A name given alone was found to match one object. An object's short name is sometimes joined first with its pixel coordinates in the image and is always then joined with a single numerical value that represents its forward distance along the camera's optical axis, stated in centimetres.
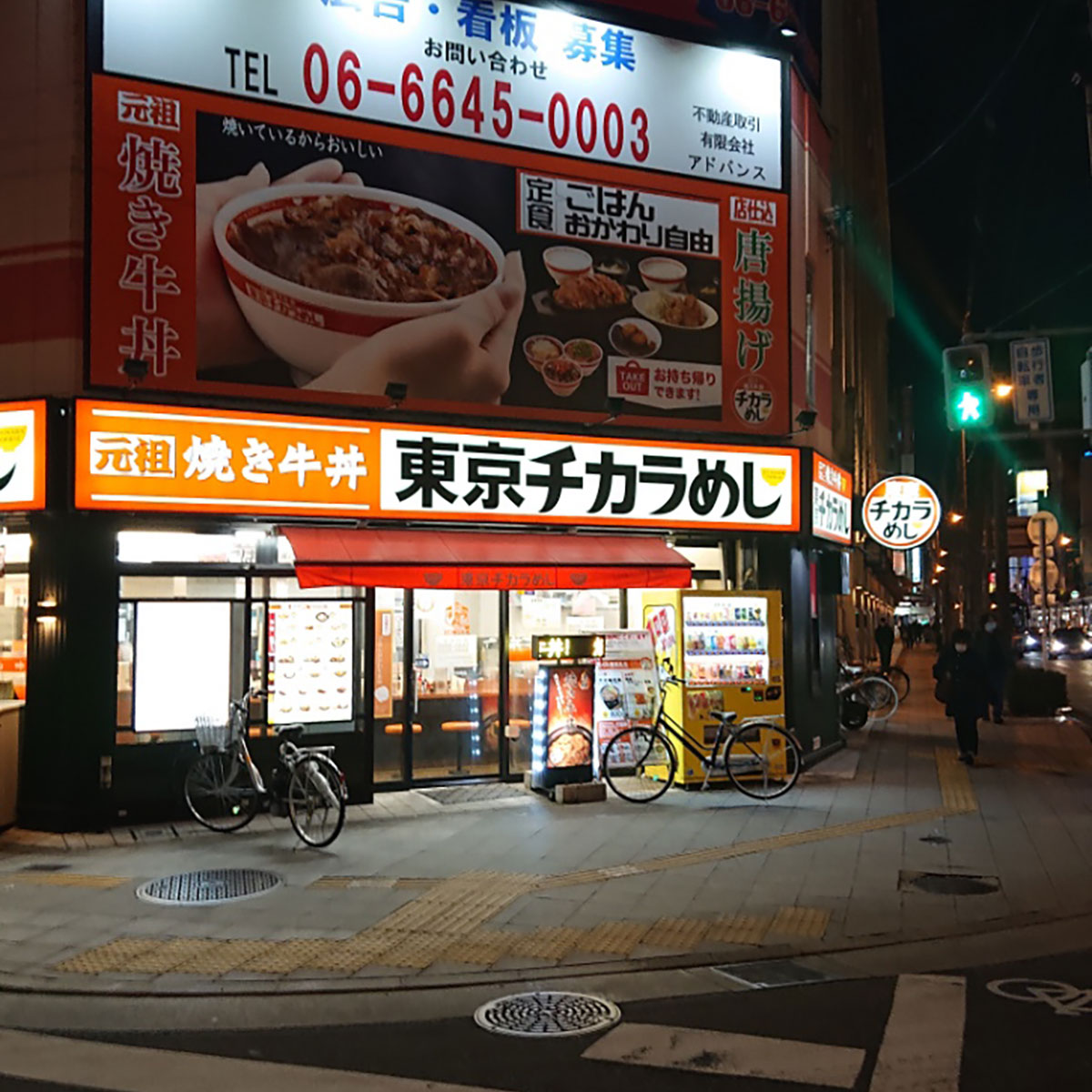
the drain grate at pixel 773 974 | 676
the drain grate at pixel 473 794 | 1280
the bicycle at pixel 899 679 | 2561
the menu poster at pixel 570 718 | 1286
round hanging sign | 1862
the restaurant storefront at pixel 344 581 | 1111
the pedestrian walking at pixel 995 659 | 2009
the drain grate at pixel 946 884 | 880
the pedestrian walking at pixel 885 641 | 2767
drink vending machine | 1342
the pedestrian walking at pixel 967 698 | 1535
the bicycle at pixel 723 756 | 1272
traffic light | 1549
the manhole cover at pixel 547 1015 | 598
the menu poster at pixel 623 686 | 1329
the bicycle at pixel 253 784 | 1045
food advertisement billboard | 1152
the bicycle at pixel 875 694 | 2070
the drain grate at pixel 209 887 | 870
